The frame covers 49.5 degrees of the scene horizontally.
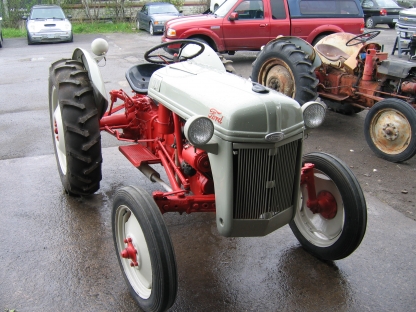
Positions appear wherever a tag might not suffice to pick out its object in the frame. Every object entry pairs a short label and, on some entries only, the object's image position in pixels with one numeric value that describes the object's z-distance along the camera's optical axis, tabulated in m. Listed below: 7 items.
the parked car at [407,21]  11.74
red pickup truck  11.48
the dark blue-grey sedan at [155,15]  18.06
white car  15.88
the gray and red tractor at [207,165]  2.61
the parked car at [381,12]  19.66
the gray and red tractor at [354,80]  5.45
